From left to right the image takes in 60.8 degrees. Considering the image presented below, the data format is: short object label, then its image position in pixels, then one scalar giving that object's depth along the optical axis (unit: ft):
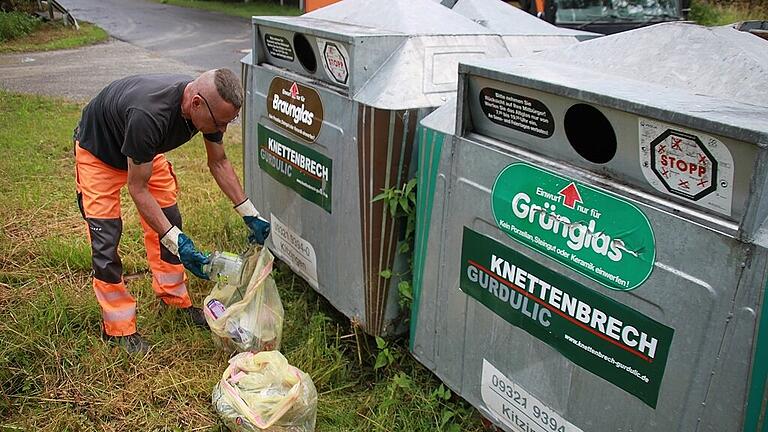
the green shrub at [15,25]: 42.80
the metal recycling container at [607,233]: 4.56
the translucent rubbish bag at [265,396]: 7.51
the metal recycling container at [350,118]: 7.72
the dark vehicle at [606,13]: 20.75
